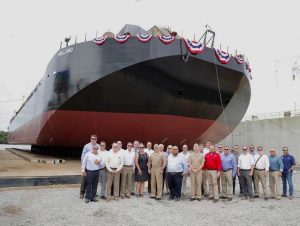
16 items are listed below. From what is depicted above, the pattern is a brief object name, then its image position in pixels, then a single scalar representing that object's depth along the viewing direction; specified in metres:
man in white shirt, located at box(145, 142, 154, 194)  7.11
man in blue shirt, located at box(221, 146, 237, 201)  6.71
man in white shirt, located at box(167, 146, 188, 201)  6.45
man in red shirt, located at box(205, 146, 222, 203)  6.54
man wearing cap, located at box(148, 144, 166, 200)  6.42
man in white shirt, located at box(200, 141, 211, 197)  6.88
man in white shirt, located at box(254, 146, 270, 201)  6.80
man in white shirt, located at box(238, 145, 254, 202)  6.64
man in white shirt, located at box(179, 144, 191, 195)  6.86
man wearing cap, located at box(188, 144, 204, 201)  6.45
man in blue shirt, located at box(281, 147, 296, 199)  6.89
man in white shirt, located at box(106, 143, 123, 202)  6.29
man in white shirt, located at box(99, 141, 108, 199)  6.39
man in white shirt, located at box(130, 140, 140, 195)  6.92
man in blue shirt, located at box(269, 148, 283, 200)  6.76
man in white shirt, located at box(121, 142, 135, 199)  6.47
